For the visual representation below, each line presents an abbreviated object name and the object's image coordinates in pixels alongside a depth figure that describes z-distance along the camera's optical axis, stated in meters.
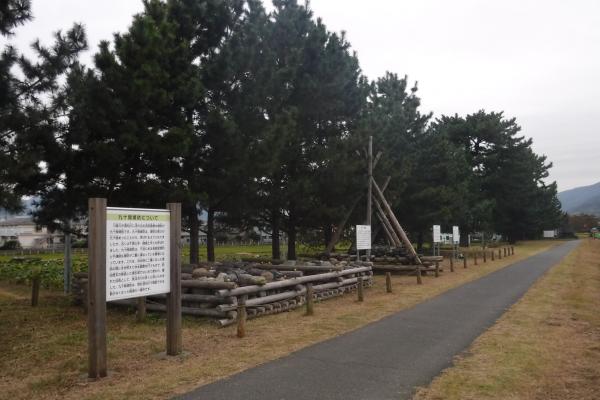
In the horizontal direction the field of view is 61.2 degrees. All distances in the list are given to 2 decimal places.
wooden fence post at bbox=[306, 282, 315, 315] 11.30
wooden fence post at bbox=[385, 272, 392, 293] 15.38
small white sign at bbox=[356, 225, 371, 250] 17.53
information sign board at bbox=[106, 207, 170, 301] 6.43
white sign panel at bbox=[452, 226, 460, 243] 29.95
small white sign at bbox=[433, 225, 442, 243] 25.38
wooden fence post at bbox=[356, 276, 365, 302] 13.61
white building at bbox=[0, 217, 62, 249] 78.62
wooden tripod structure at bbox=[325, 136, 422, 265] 21.47
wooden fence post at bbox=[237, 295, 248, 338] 8.84
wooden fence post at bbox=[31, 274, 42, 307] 12.91
